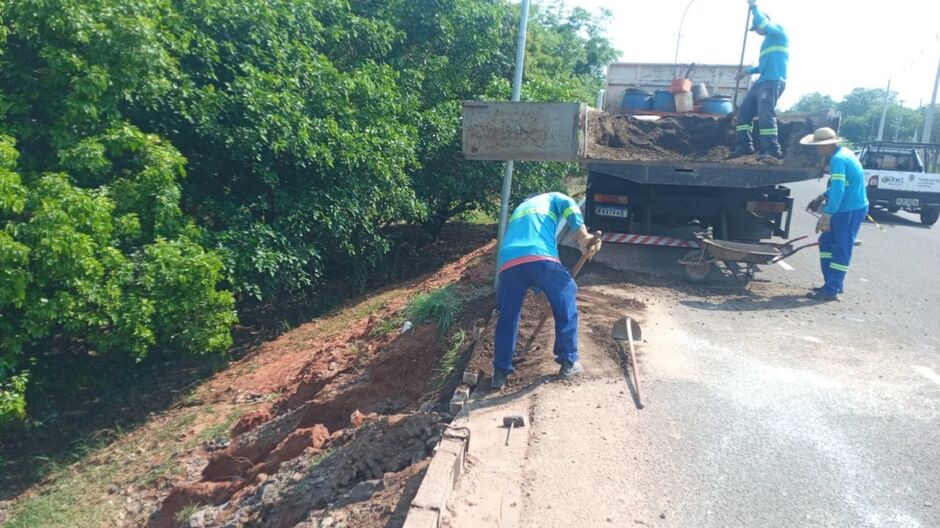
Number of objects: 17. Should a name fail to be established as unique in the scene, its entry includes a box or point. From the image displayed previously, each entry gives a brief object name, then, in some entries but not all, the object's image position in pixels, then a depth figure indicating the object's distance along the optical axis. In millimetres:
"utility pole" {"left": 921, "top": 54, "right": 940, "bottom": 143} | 28077
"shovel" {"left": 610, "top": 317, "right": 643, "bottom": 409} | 5583
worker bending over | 4840
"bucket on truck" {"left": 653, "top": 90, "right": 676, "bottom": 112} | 10141
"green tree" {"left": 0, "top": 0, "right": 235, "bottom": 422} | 5445
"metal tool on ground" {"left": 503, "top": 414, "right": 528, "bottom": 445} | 4319
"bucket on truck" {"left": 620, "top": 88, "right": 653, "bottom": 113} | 10375
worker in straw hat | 7320
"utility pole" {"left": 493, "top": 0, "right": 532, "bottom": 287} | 6477
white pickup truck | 15977
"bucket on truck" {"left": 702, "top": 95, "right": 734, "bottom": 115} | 9688
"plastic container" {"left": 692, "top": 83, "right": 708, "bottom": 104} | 10492
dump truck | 7688
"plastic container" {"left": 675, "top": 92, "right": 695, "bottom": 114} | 10000
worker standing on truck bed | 7953
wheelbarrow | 7477
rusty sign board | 6449
